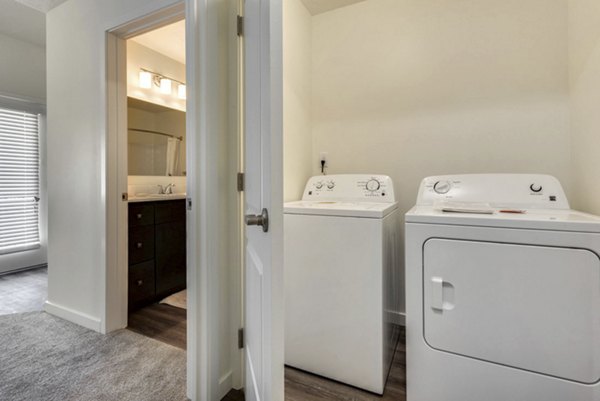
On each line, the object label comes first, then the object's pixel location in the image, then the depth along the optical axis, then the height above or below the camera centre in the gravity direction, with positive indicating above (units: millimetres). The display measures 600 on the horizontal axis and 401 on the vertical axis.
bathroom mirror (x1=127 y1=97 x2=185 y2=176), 2756 +660
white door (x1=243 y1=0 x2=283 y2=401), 692 +52
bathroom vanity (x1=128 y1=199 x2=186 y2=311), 2178 -427
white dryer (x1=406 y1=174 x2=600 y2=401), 970 -420
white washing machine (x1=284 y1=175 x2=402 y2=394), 1350 -479
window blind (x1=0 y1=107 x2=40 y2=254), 3021 +252
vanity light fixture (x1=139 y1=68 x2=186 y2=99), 2643 +1206
